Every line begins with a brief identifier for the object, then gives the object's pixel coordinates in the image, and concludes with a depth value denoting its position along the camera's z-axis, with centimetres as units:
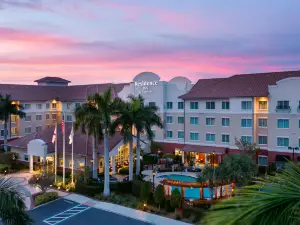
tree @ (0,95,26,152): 5011
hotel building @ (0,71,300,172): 3978
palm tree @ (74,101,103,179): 2962
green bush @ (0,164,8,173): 4081
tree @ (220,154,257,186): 2567
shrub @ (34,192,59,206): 2839
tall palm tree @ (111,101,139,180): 3084
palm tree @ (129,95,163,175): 3275
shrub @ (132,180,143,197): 2980
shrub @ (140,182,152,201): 2700
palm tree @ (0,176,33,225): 1034
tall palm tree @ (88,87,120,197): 2950
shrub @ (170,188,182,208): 2517
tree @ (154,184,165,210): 2595
